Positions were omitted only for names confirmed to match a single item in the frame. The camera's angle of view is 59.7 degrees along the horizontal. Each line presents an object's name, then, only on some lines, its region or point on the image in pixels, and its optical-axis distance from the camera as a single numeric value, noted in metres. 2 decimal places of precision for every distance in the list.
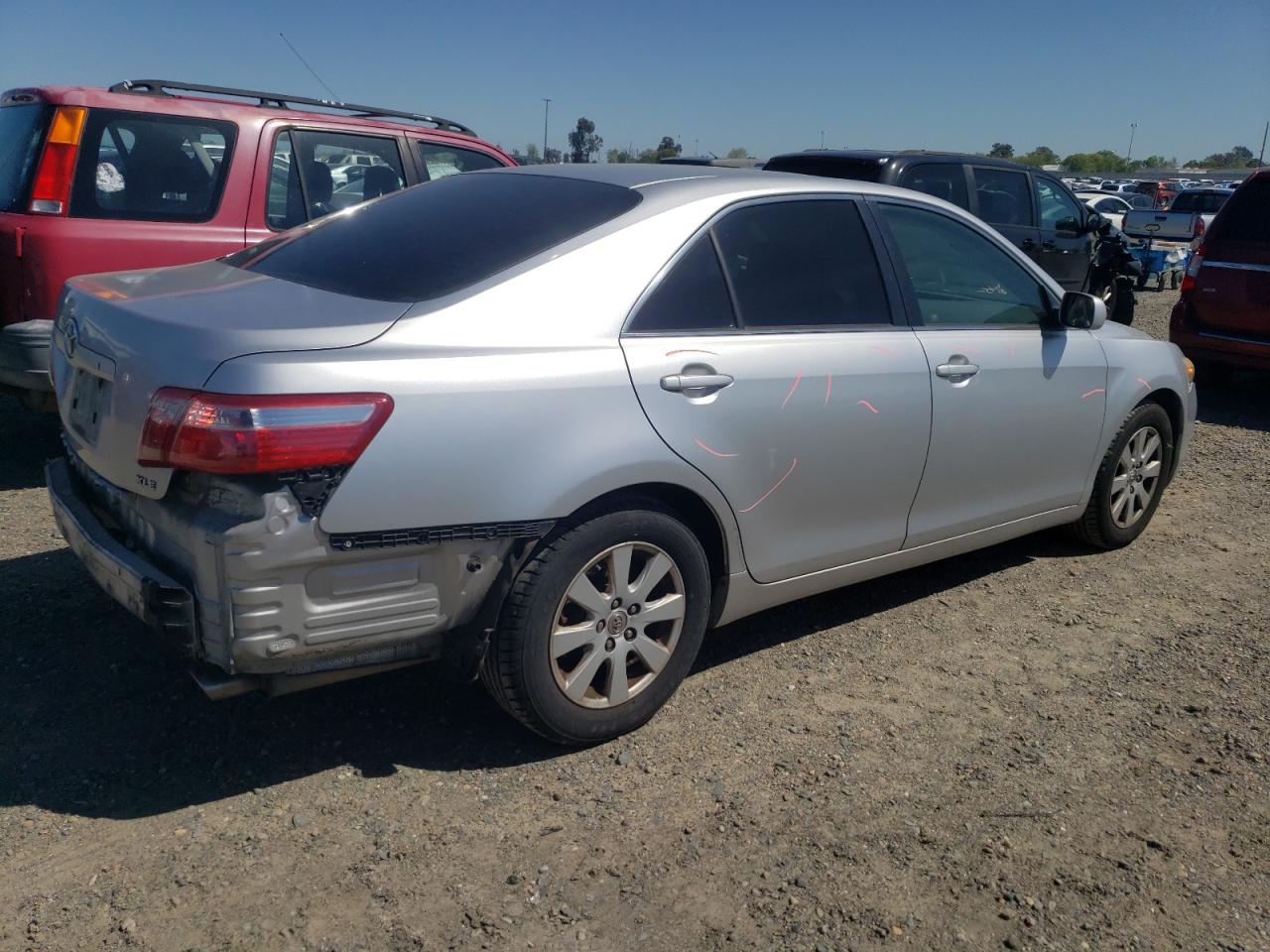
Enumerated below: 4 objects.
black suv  8.42
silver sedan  2.63
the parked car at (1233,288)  8.43
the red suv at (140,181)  5.12
